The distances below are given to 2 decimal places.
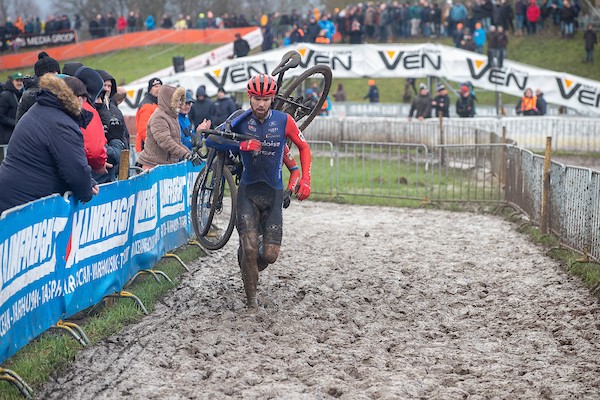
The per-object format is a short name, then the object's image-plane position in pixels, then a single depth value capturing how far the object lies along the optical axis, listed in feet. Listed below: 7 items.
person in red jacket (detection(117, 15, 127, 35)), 173.99
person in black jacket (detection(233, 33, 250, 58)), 111.18
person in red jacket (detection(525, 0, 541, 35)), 131.85
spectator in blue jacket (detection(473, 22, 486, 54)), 114.01
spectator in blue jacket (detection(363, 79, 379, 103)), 115.14
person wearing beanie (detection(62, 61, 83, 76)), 34.42
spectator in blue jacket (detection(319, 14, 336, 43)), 121.86
